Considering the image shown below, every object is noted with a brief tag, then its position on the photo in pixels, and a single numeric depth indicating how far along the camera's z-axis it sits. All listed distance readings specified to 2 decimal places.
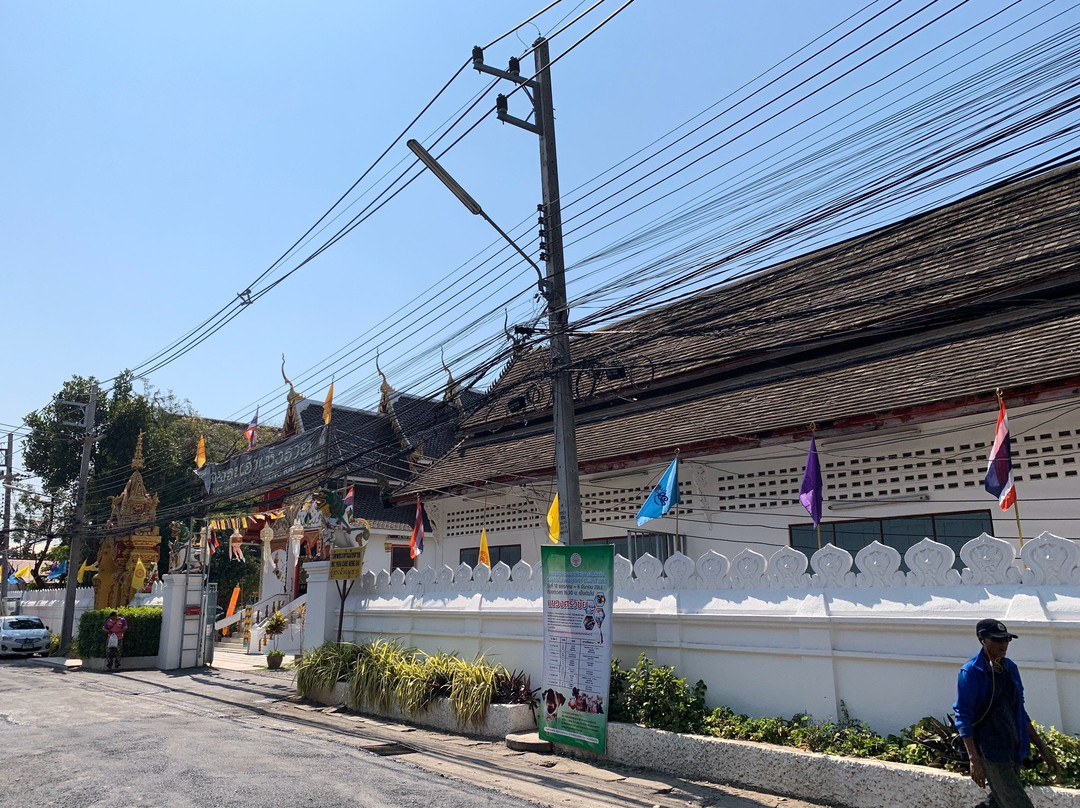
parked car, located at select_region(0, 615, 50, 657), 26.44
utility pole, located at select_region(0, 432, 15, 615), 33.34
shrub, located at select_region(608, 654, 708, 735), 8.73
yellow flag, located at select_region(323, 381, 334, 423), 21.03
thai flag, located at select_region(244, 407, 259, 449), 30.64
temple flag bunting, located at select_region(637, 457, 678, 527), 11.09
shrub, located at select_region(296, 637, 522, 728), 10.95
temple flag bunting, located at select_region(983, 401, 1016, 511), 8.34
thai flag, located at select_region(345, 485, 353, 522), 15.11
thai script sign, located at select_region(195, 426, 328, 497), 25.05
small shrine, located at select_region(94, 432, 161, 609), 27.97
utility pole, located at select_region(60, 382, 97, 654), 26.28
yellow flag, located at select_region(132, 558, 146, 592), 27.77
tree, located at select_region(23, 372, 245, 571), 39.38
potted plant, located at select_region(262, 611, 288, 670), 22.23
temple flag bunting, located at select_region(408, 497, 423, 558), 15.84
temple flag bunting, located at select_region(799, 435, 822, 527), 9.82
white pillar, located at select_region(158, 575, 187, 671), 20.84
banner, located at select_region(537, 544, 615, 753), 9.29
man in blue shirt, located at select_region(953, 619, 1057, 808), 5.35
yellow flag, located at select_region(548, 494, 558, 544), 11.70
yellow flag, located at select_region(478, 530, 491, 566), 13.90
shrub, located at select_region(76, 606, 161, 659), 21.70
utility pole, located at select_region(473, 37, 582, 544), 9.74
